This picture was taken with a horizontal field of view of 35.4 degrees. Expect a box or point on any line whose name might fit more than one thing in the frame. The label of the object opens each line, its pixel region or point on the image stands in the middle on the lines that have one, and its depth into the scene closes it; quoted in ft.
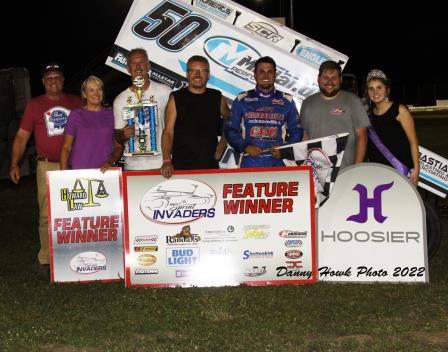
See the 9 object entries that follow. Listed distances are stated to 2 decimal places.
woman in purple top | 18.90
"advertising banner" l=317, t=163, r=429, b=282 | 17.95
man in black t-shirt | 18.12
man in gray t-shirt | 18.70
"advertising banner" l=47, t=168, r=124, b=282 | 18.83
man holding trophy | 18.47
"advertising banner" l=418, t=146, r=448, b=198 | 22.21
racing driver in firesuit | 18.40
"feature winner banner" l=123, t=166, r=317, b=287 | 18.07
